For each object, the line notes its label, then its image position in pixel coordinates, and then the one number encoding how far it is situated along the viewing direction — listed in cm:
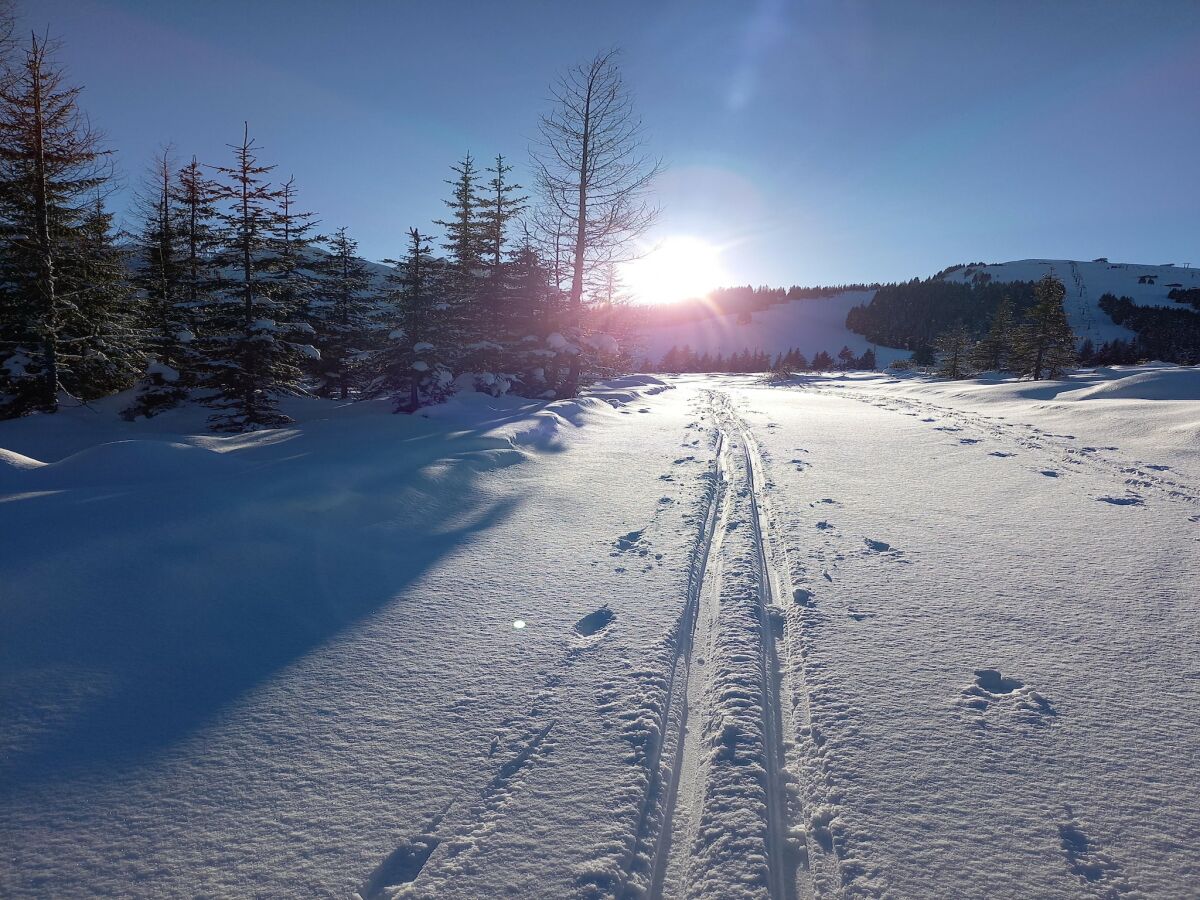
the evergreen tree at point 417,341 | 1183
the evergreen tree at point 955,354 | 3769
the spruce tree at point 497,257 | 1612
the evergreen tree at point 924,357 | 5497
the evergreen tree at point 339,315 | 1705
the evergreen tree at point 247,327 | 1105
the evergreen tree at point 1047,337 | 2755
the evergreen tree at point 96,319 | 1127
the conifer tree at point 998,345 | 3731
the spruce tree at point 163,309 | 1221
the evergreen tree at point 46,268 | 1034
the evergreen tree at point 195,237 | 1130
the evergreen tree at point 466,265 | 1530
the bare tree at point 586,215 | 1424
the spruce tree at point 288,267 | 1171
